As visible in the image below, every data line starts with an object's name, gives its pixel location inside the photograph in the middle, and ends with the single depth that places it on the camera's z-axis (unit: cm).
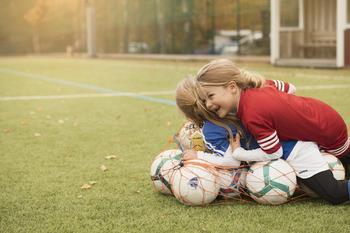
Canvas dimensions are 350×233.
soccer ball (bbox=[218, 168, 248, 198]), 420
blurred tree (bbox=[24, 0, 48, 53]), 5781
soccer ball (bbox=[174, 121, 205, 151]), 465
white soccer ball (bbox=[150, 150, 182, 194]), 442
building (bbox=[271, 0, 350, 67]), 2188
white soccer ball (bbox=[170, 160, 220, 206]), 409
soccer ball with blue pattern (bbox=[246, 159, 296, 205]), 404
